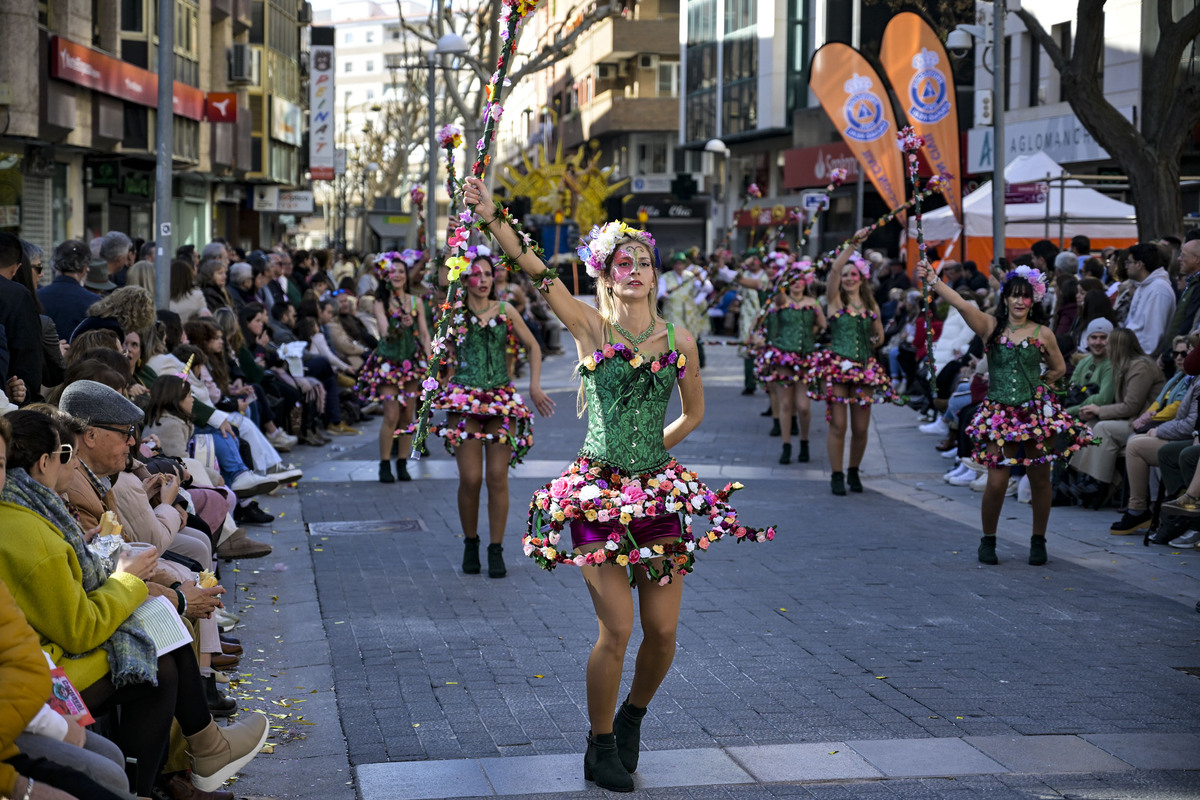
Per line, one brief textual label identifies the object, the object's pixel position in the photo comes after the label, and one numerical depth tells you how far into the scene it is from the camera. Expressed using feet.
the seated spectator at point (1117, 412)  38.70
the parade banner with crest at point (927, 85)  64.44
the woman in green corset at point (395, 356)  43.24
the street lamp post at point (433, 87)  78.85
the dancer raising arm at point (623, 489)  17.29
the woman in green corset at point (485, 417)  29.89
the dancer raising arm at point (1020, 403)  31.01
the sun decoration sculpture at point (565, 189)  190.90
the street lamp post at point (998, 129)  68.28
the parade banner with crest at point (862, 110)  69.62
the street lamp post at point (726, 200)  145.56
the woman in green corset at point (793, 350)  49.11
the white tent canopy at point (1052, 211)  72.64
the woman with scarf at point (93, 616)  14.42
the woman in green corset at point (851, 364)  42.57
